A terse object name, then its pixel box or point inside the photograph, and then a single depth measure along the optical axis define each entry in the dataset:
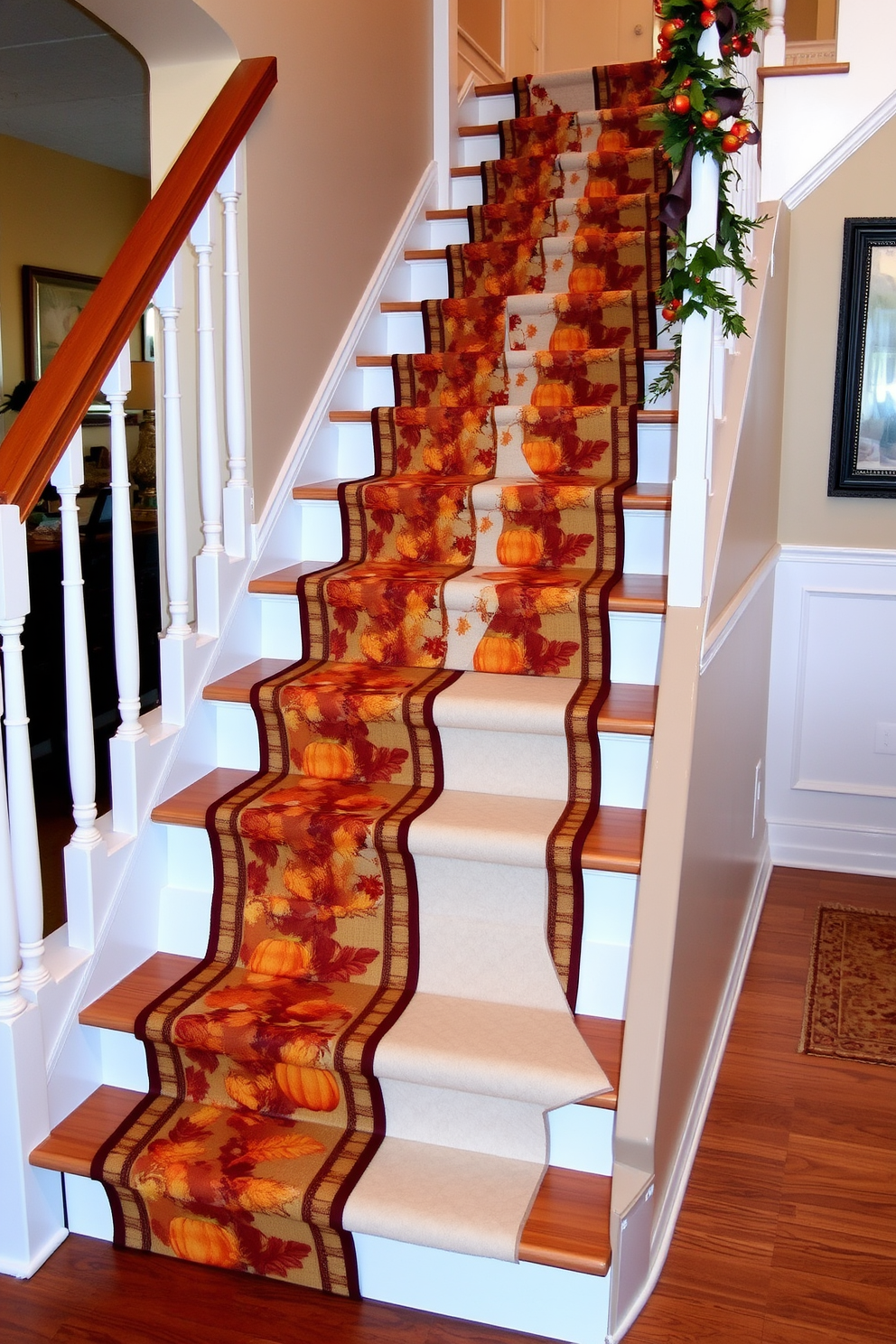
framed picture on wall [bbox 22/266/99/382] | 6.29
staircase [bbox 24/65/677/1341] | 1.78
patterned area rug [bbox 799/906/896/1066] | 2.67
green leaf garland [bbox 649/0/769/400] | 1.89
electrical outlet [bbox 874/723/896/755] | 3.61
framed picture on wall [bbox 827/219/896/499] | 3.39
